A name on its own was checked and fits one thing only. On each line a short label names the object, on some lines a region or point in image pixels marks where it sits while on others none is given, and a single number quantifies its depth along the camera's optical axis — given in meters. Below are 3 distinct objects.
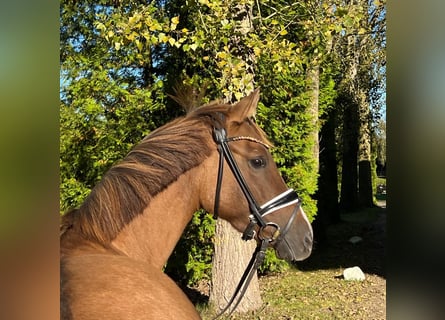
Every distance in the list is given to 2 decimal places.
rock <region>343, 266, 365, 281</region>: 7.40
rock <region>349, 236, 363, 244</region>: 10.51
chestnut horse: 1.86
